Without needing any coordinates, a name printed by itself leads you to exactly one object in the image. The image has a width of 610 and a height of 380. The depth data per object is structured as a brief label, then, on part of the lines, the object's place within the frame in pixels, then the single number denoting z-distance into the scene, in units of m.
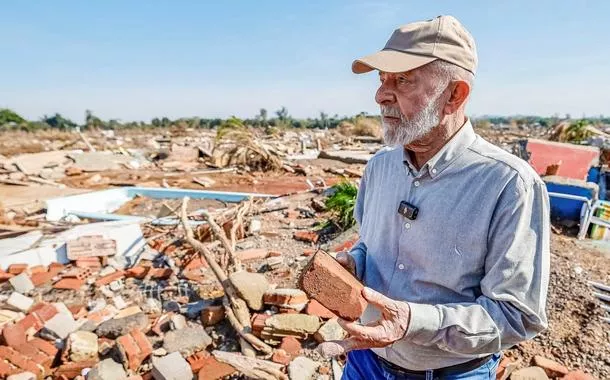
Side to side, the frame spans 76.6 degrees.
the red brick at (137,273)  4.66
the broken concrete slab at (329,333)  3.06
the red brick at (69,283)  4.40
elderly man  1.18
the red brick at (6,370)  2.99
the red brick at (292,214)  6.75
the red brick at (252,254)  4.93
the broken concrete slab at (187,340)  3.17
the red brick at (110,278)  4.47
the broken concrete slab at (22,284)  4.36
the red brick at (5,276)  4.50
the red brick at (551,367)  2.73
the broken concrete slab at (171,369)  2.82
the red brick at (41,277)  4.52
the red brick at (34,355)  3.14
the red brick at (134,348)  3.04
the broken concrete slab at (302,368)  2.74
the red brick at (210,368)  2.81
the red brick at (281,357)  2.93
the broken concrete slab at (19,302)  3.96
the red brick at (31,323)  3.53
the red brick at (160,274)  4.63
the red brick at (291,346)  3.05
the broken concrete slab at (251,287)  3.51
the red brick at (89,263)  4.89
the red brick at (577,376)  2.64
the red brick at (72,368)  3.01
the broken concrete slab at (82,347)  3.17
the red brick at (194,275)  4.51
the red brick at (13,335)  3.32
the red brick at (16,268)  4.67
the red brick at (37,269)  4.72
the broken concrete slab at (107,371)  2.88
